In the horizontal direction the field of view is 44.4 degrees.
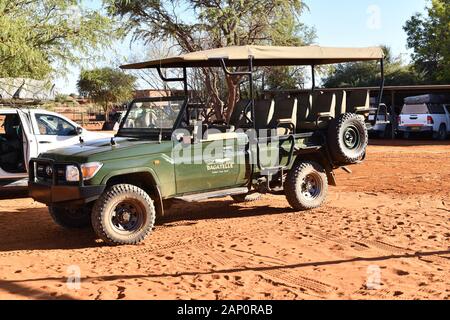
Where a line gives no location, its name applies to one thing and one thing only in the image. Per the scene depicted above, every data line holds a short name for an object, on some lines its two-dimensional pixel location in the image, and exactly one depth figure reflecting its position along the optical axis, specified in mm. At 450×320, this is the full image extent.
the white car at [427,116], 24203
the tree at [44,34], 11375
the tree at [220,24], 20469
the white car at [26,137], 10203
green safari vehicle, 6801
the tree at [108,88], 42281
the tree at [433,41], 31453
